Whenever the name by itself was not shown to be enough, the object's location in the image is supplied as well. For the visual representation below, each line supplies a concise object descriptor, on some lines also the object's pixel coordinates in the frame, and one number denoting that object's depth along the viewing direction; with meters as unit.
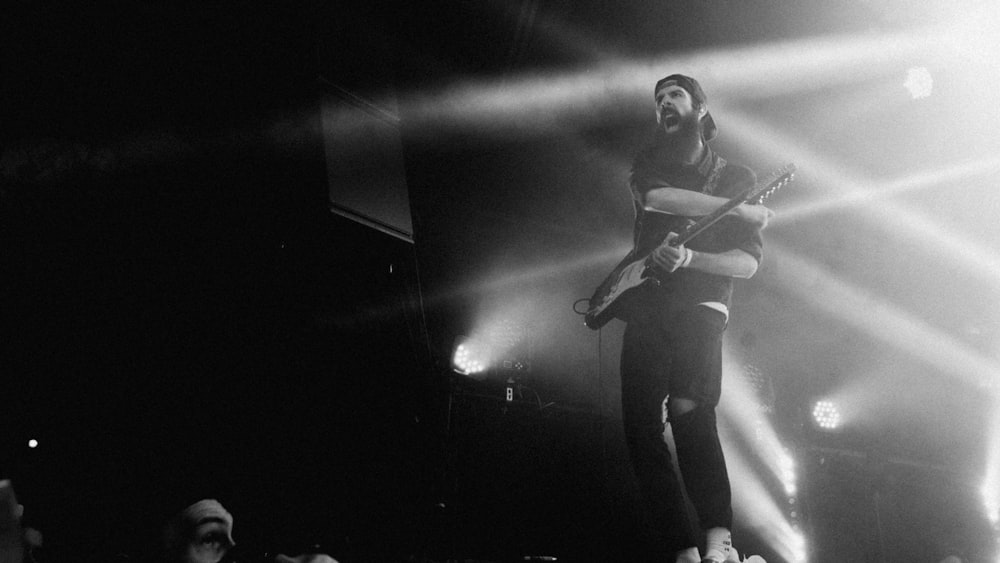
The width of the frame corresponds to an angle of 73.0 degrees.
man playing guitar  2.76
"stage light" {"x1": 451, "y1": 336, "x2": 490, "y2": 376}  5.35
